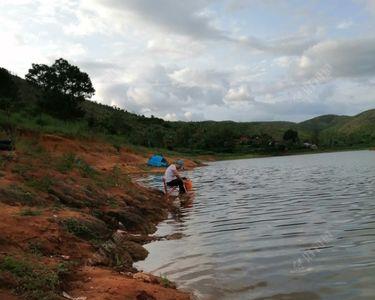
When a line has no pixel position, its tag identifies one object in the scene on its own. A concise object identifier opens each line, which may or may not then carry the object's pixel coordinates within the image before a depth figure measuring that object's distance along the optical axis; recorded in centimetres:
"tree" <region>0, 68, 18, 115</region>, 5721
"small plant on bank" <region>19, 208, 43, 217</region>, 921
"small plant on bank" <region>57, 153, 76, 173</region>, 1627
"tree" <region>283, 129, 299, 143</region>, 14338
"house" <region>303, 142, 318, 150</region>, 12546
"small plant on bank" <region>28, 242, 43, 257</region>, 757
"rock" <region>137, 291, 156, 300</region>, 621
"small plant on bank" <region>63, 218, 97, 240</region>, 936
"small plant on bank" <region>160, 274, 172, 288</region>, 720
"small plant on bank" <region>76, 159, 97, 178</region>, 1761
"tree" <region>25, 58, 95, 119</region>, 6019
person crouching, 2158
